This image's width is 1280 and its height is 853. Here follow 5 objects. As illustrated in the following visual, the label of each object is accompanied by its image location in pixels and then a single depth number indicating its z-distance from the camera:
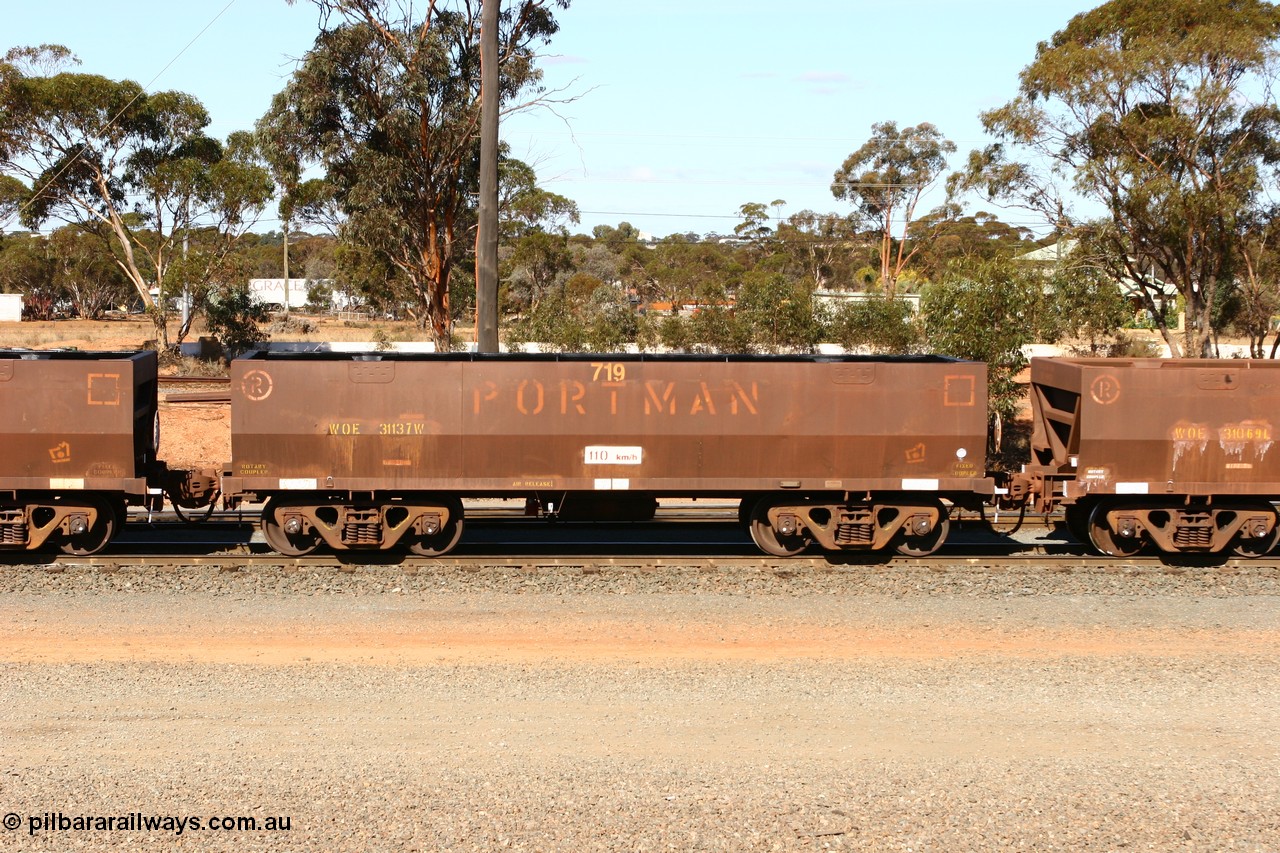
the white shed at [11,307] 80.52
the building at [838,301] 41.12
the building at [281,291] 101.81
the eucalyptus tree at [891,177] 70.36
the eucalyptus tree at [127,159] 45.00
